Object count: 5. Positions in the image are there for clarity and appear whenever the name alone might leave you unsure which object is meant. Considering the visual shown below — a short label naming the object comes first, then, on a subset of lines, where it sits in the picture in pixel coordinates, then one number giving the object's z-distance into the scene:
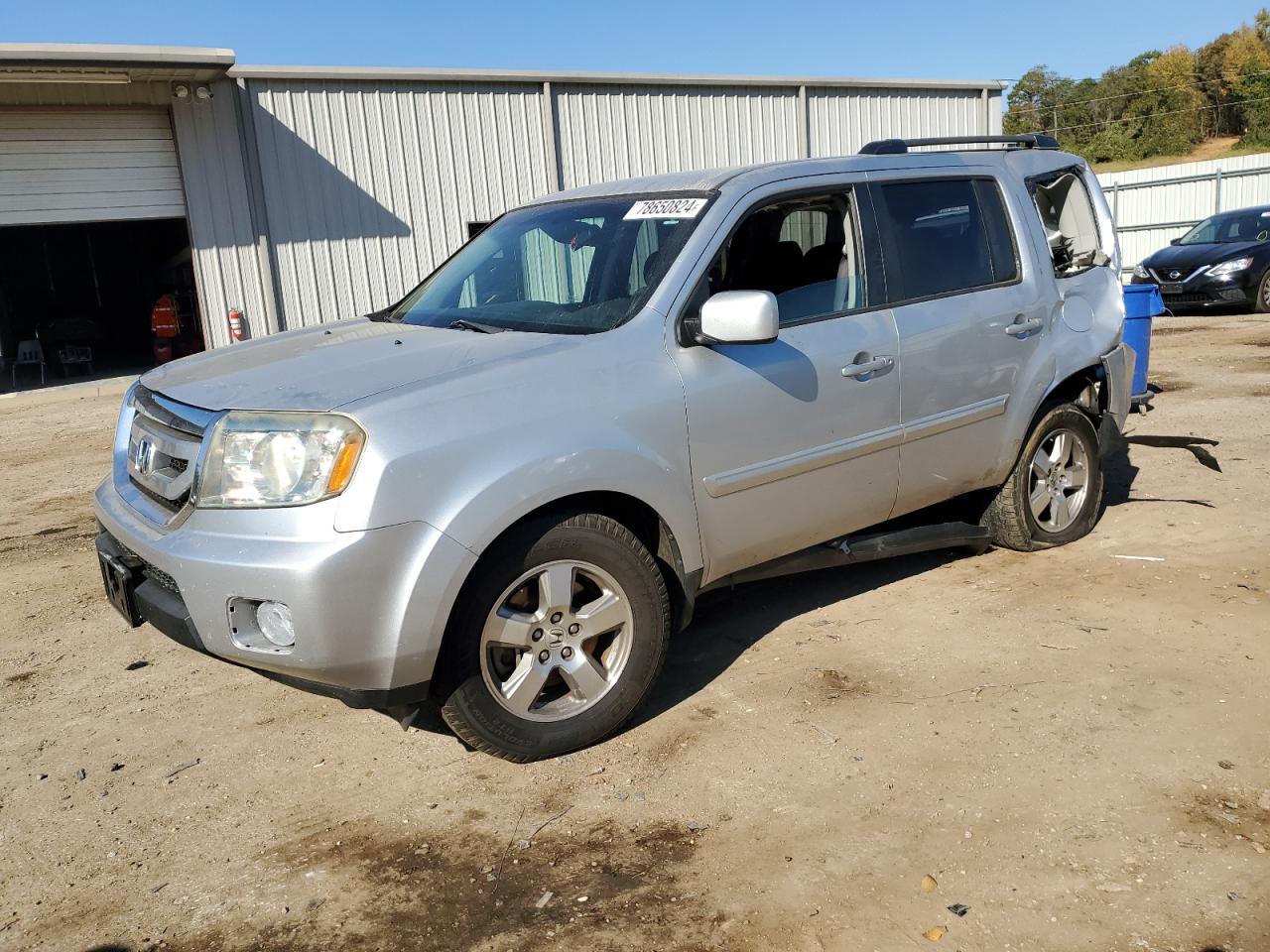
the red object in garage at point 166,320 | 16.95
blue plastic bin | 7.66
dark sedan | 15.67
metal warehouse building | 14.31
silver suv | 3.03
